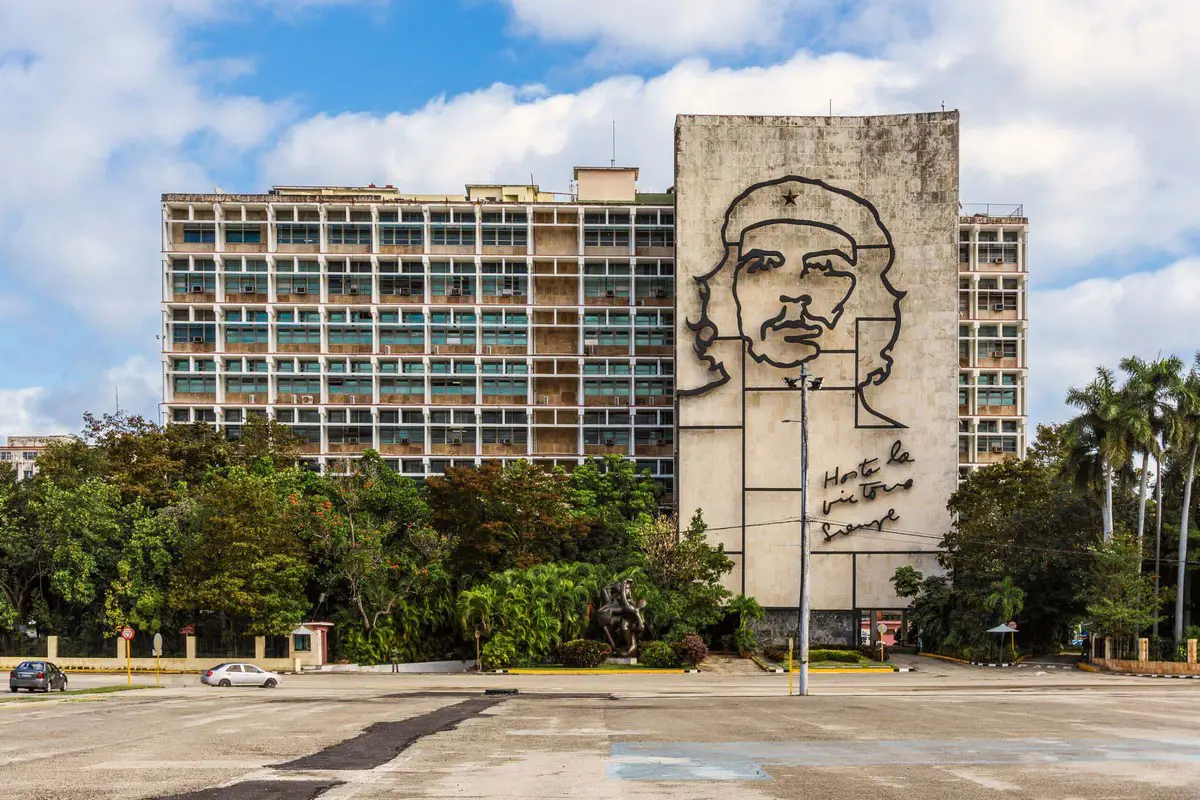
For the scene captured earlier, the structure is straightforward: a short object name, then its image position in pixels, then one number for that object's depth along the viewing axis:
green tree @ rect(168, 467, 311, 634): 66.38
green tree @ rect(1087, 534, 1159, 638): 61.50
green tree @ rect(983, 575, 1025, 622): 67.19
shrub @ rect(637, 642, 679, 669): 65.94
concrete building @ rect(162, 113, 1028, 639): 85.31
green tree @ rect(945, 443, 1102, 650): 70.38
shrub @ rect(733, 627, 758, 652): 72.44
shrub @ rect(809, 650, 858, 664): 69.81
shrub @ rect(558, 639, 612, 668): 65.62
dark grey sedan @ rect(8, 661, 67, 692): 49.06
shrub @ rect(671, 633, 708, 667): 65.75
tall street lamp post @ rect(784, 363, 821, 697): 50.81
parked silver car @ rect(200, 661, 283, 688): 57.31
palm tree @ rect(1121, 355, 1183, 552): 64.62
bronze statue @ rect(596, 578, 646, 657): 67.12
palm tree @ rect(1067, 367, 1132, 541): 64.38
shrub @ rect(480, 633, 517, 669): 65.00
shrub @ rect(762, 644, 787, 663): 70.81
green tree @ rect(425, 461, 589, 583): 72.81
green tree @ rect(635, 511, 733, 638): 69.44
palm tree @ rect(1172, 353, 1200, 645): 62.88
